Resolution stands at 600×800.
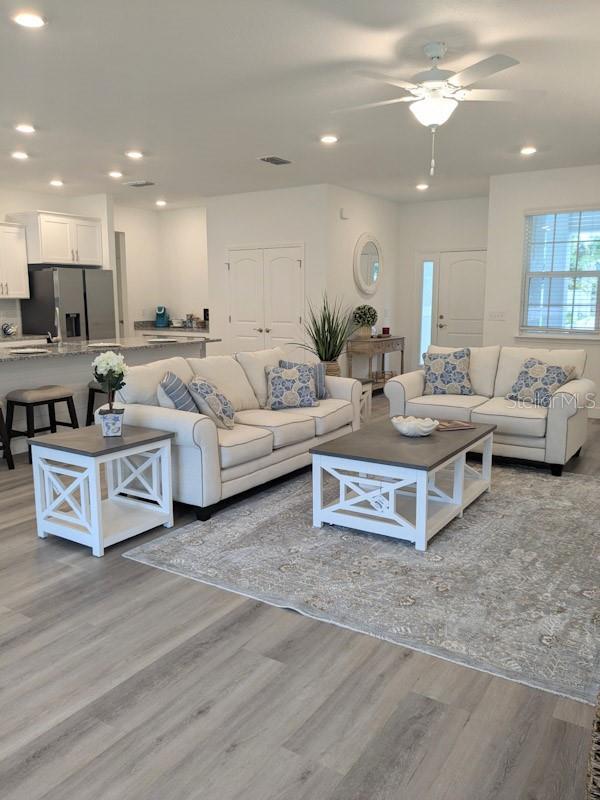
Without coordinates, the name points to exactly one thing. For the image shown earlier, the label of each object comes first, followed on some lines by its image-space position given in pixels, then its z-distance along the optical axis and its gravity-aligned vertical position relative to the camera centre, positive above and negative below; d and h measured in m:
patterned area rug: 2.40 -1.27
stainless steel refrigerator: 7.65 +0.04
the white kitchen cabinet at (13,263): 7.52 +0.53
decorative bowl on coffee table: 3.82 -0.71
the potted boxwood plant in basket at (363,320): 8.12 -0.14
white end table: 3.22 -0.99
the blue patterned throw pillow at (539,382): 5.03 -0.58
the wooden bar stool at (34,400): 4.95 -0.75
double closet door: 7.89 +0.15
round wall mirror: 8.23 +0.62
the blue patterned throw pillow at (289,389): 4.89 -0.63
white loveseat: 4.67 -0.77
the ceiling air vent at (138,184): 7.38 +1.47
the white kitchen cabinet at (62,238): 7.67 +0.87
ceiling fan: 3.23 +1.22
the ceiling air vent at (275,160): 6.03 +1.44
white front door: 8.84 +0.15
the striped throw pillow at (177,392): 3.97 -0.53
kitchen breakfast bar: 5.16 -0.49
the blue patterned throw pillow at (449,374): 5.59 -0.57
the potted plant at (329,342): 6.57 -0.35
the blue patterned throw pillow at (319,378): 5.20 -0.57
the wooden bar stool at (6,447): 4.88 -1.09
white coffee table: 3.32 -0.97
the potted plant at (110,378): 3.47 -0.39
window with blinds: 6.73 +0.42
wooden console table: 8.07 -0.51
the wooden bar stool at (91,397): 5.75 -0.82
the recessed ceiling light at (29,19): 2.96 +1.37
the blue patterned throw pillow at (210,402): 4.07 -0.61
